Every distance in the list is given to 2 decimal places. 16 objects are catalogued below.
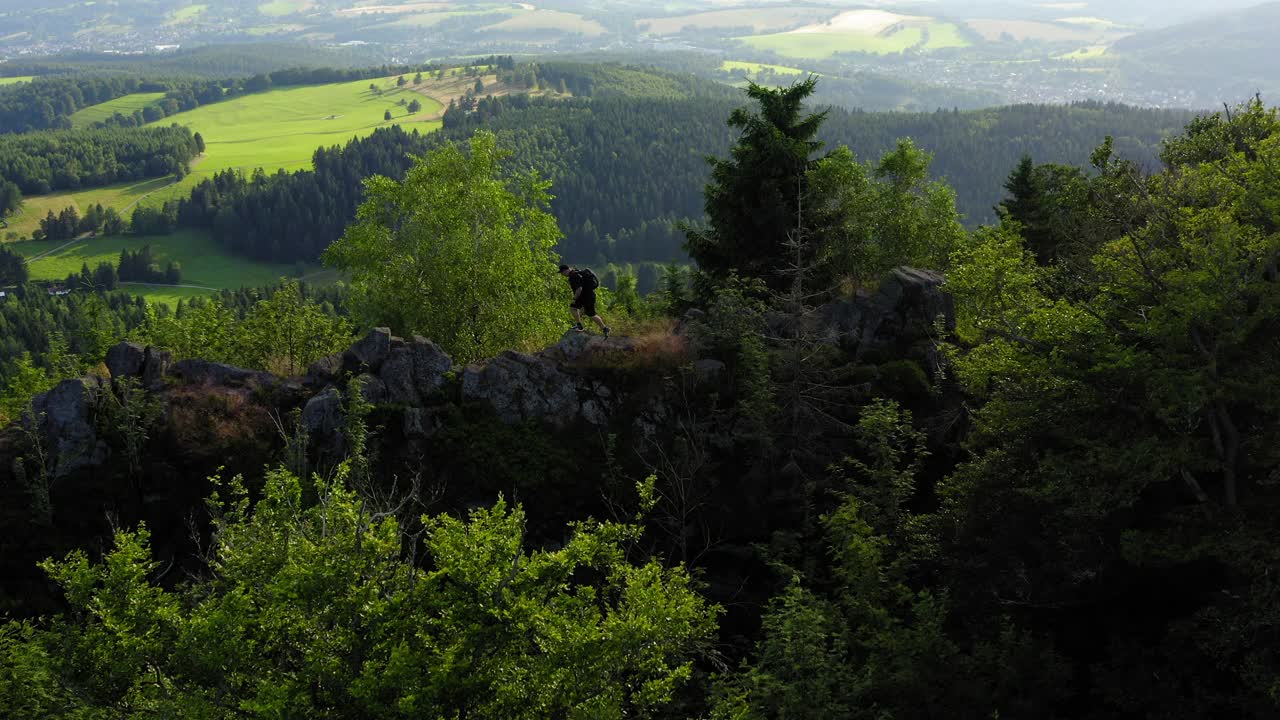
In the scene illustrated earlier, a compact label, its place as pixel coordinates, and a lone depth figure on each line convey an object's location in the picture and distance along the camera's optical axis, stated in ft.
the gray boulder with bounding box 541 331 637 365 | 94.12
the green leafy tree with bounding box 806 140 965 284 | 118.62
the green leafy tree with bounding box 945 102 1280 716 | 58.44
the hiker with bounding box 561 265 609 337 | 100.68
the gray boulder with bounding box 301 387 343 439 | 83.05
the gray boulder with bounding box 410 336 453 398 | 90.58
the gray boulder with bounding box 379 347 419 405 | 88.69
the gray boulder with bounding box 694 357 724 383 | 94.12
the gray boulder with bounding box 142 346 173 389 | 85.05
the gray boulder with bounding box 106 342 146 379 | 85.40
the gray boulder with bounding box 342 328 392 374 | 89.10
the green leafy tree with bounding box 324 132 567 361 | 116.88
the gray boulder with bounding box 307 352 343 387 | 88.33
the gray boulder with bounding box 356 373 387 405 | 86.67
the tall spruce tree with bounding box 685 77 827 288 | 117.70
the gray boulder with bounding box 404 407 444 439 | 86.58
